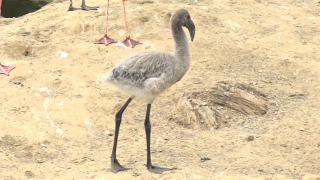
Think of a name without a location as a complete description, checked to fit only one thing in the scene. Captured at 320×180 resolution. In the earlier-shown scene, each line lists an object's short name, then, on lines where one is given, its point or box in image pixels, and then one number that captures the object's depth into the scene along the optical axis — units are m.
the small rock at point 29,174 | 10.38
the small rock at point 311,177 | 9.96
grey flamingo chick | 10.30
